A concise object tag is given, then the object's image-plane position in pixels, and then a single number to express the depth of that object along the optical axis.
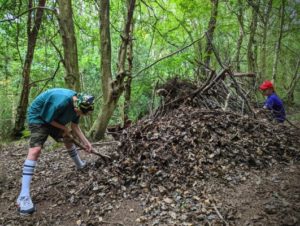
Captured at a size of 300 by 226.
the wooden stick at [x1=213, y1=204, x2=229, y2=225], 2.62
